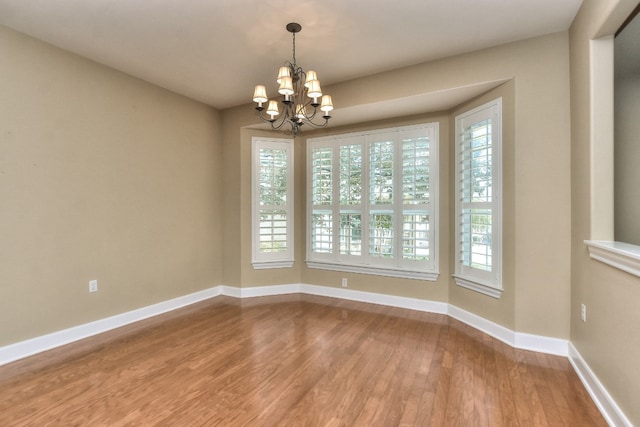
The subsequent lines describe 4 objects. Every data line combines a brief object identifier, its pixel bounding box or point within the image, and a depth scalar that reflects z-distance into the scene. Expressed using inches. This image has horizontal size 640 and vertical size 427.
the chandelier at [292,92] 88.2
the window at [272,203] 173.3
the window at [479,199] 114.8
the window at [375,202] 144.8
